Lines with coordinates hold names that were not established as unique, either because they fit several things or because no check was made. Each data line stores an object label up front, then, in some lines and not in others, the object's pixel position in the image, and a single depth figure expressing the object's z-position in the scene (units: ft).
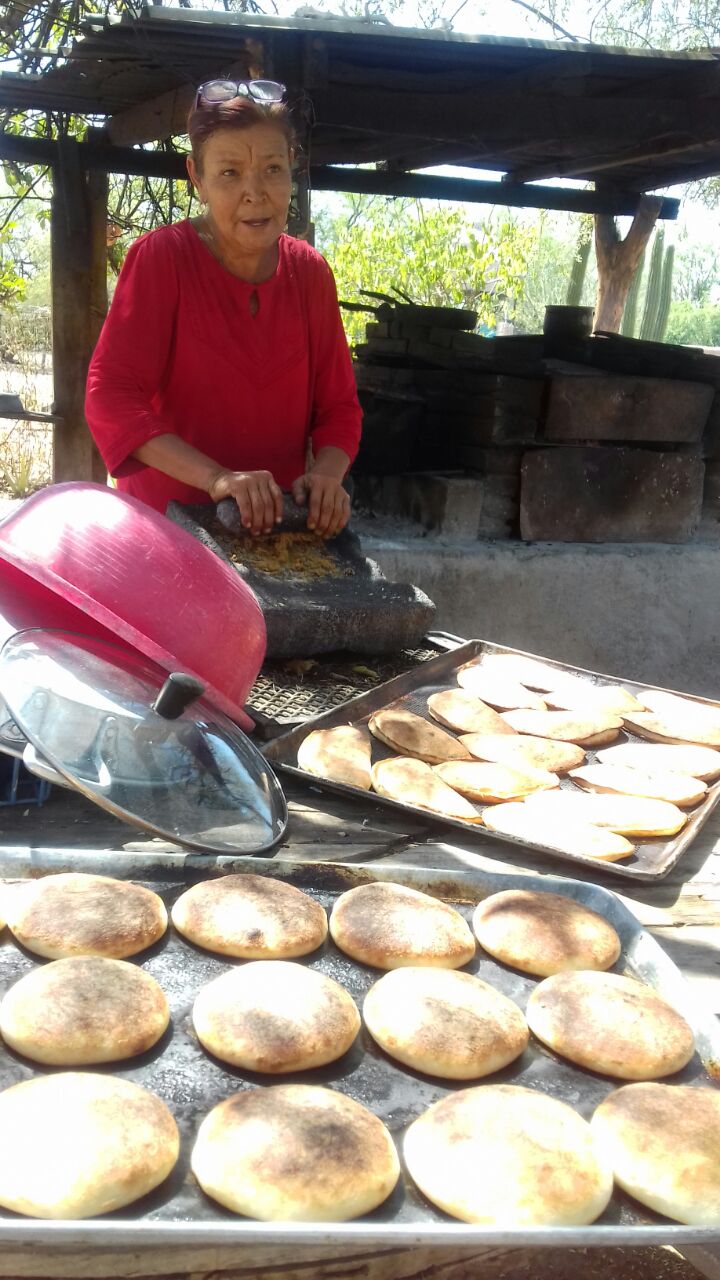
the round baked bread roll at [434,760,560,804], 5.76
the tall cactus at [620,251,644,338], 72.54
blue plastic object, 5.14
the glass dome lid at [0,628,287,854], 4.08
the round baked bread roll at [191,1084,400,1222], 2.84
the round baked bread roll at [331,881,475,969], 4.03
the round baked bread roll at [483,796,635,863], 5.03
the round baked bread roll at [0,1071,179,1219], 2.72
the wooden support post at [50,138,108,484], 16.80
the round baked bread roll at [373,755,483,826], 5.42
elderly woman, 7.56
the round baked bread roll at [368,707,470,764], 6.22
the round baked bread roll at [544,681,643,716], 7.02
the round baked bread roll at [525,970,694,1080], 3.51
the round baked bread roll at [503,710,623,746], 6.56
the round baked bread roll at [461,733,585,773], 6.21
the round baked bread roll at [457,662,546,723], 7.14
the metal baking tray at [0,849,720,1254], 2.48
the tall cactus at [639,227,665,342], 69.62
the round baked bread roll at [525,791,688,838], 5.37
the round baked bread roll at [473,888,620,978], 4.06
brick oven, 13.51
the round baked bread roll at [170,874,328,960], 3.97
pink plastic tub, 4.62
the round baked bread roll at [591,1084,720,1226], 2.94
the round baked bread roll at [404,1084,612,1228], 2.87
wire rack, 6.55
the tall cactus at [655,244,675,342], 70.44
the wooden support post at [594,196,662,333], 21.73
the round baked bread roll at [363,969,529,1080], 3.50
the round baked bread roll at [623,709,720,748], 6.64
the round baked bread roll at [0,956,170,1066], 3.30
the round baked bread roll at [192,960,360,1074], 3.43
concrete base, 13.21
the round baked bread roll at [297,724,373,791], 5.64
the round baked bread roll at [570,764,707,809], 5.75
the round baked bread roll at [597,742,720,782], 6.15
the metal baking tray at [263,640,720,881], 4.97
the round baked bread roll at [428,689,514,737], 6.70
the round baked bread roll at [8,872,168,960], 3.81
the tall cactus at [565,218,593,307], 52.88
